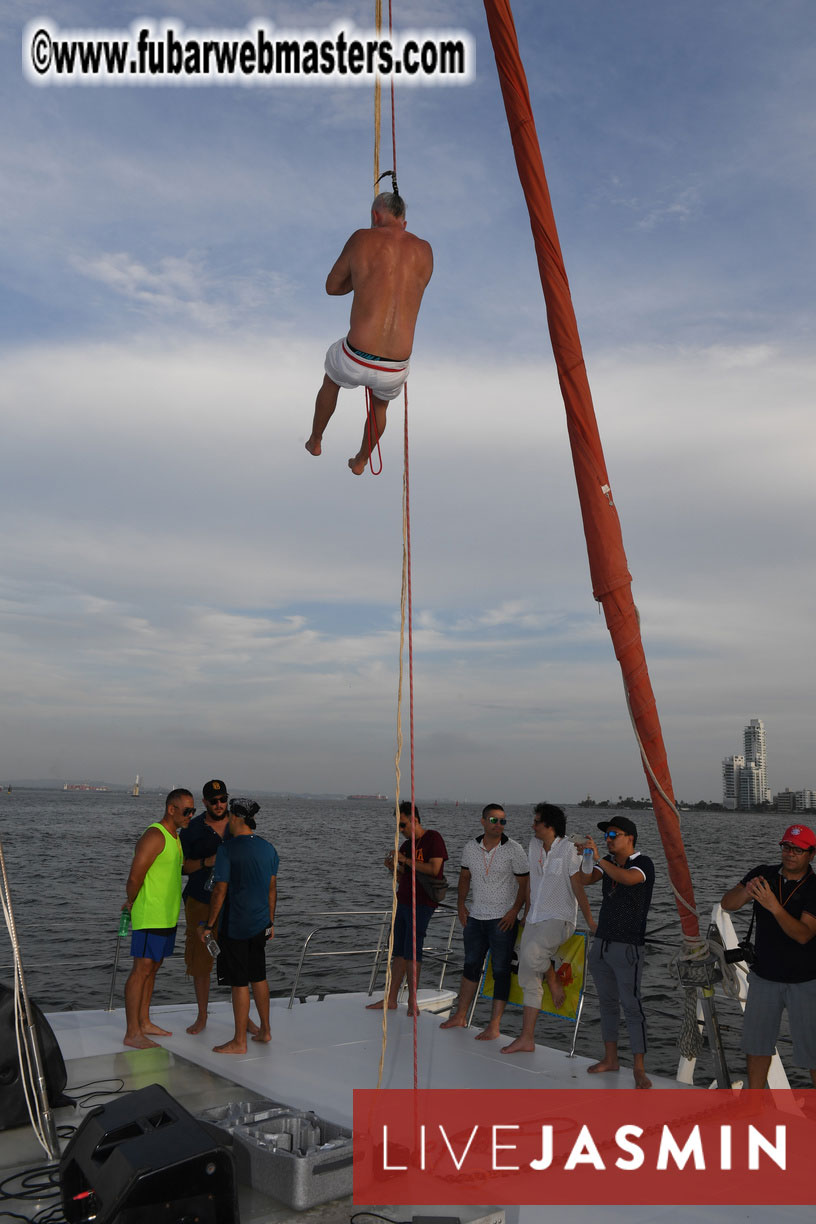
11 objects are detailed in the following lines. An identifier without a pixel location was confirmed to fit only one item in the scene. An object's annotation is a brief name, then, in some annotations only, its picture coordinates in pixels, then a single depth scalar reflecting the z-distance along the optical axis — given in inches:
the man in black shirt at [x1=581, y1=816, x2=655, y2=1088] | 241.9
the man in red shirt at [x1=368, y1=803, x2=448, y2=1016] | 290.4
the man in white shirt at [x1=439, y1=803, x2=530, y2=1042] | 284.7
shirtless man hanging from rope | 156.2
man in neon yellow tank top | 256.5
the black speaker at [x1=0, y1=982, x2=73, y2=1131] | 194.7
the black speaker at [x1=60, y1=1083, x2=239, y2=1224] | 133.7
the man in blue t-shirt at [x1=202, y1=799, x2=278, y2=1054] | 260.1
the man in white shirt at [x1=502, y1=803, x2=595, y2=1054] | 269.4
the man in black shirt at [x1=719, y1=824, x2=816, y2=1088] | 203.9
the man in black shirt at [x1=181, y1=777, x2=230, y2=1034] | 281.9
